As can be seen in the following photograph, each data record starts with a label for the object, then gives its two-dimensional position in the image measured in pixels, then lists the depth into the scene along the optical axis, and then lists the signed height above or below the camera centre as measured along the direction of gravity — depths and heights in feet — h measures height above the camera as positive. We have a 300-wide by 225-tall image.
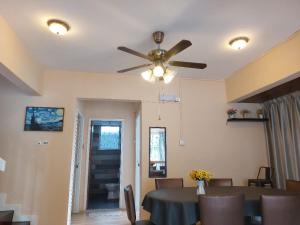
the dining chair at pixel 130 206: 8.22 -2.03
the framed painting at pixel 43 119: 12.02 +1.81
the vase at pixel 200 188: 8.57 -1.42
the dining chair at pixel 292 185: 9.75 -1.55
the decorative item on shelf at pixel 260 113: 14.35 +2.48
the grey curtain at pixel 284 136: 12.37 +0.89
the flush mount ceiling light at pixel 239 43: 9.34 +4.65
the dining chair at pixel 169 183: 11.09 -1.59
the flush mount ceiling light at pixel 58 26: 7.98 +4.61
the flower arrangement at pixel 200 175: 8.43 -0.92
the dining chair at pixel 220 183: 11.38 -1.64
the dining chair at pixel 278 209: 7.17 -1.88
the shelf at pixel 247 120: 13.91 +1.98
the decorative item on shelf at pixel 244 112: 14.37 +2.52
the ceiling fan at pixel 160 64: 8.29 +3.33
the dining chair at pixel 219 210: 6.94 -1.84
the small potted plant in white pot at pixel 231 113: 14.09 +2.43
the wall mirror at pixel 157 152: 12.84 -0.03
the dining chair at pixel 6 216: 10.02 -2.97
